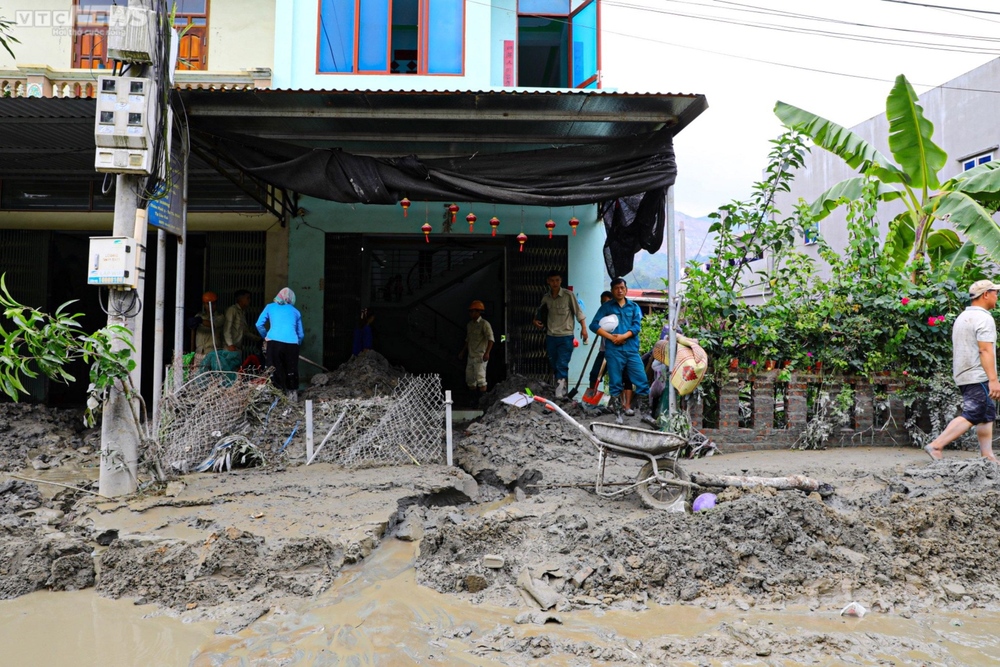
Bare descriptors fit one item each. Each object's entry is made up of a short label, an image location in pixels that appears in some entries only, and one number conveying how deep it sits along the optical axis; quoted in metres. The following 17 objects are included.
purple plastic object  5.25
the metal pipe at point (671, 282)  7.60
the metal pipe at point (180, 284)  6.96
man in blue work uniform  8.45
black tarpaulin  7.37
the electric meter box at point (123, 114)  5.76
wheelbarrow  5.35
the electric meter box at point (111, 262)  5.65
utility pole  5.62
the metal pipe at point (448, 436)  6.68
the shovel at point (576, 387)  9.61
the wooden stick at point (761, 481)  5.38
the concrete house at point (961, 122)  15.19
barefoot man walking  6.33
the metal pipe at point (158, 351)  6.66
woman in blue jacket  8.49
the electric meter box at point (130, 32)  5.70
